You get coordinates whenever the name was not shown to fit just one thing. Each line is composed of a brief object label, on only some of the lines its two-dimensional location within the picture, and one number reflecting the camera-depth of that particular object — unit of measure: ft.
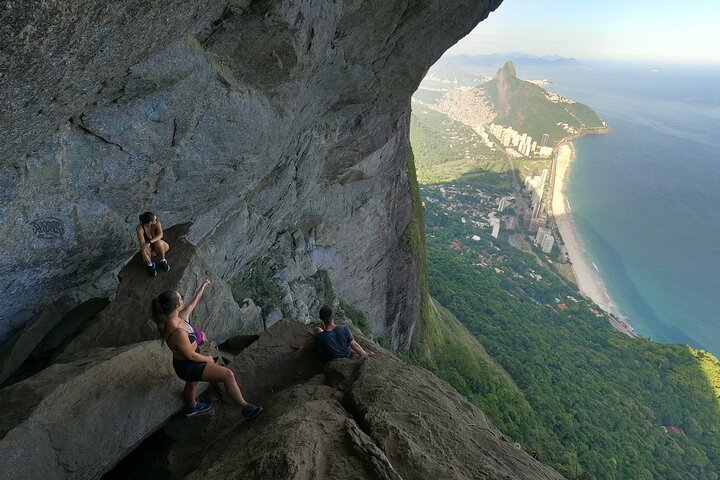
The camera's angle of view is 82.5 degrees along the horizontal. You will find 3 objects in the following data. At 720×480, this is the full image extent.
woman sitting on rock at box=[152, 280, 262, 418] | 18.33
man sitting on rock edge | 25.55
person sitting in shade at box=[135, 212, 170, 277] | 25.99
